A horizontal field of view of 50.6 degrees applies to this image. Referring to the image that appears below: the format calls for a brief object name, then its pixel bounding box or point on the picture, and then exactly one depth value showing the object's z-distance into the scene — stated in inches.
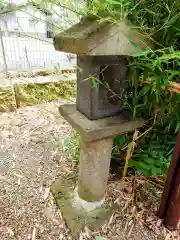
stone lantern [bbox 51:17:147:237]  31.8
